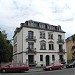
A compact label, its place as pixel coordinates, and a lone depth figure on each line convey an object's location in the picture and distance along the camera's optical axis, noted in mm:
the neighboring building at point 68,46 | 29295
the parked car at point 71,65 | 17162
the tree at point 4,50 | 15697
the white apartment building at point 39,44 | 20385
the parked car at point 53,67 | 14728
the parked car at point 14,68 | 12780
